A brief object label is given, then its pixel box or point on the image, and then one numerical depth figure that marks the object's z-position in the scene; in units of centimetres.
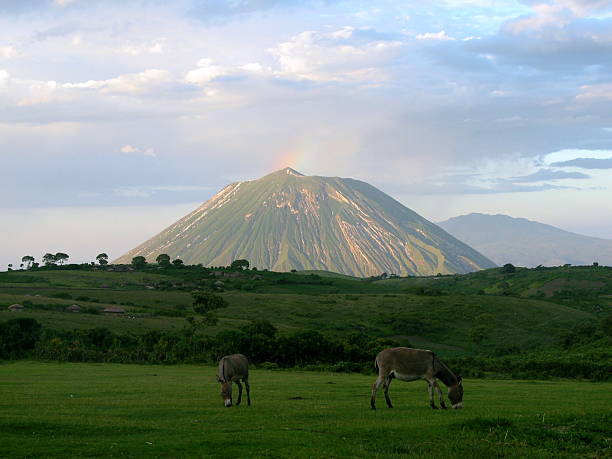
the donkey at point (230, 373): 2231
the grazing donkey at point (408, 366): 2031
